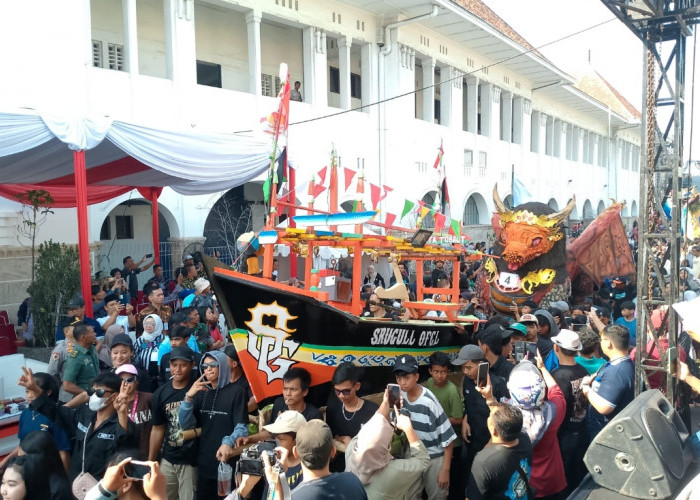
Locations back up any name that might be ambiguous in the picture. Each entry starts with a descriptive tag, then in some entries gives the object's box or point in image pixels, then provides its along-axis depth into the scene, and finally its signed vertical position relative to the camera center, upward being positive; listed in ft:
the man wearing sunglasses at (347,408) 12.51 -4.20
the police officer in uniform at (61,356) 17.47 -4.10
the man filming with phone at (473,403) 13.56 -4.45
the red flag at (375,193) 21.59 +0.75
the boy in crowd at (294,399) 12.59 -3.94
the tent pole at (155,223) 37.76 -0.39
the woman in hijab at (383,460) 10.26 -4.45
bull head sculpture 32.30 -1.33
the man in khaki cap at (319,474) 8.61 -3.91
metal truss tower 15.93 +1.56
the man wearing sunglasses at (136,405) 13.12 -4.27
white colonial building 33.60 +10.32
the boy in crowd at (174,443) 13.24 -5.08
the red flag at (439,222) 22.87 -0.37
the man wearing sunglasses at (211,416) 13.14 -4.52
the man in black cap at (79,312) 20.99 -3.39
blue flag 40.40 +1.19
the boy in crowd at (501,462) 10.05 -4.29
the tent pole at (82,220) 21.67 -0.07
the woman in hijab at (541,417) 11.98 -4.28
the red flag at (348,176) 21.53 +1.40
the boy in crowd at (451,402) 14.24 -4.59
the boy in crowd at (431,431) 12.37 -4.58
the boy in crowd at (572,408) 14.24 -4.81
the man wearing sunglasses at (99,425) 12.34 -4.46
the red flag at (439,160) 30.78 +2.76
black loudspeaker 9.24 -3.98
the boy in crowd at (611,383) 13.10 -3.94
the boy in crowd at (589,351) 15.76 -3.80
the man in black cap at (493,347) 15.24 -3.52
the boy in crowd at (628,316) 23.17 -4.23
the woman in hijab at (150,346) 18.08 -4.11
